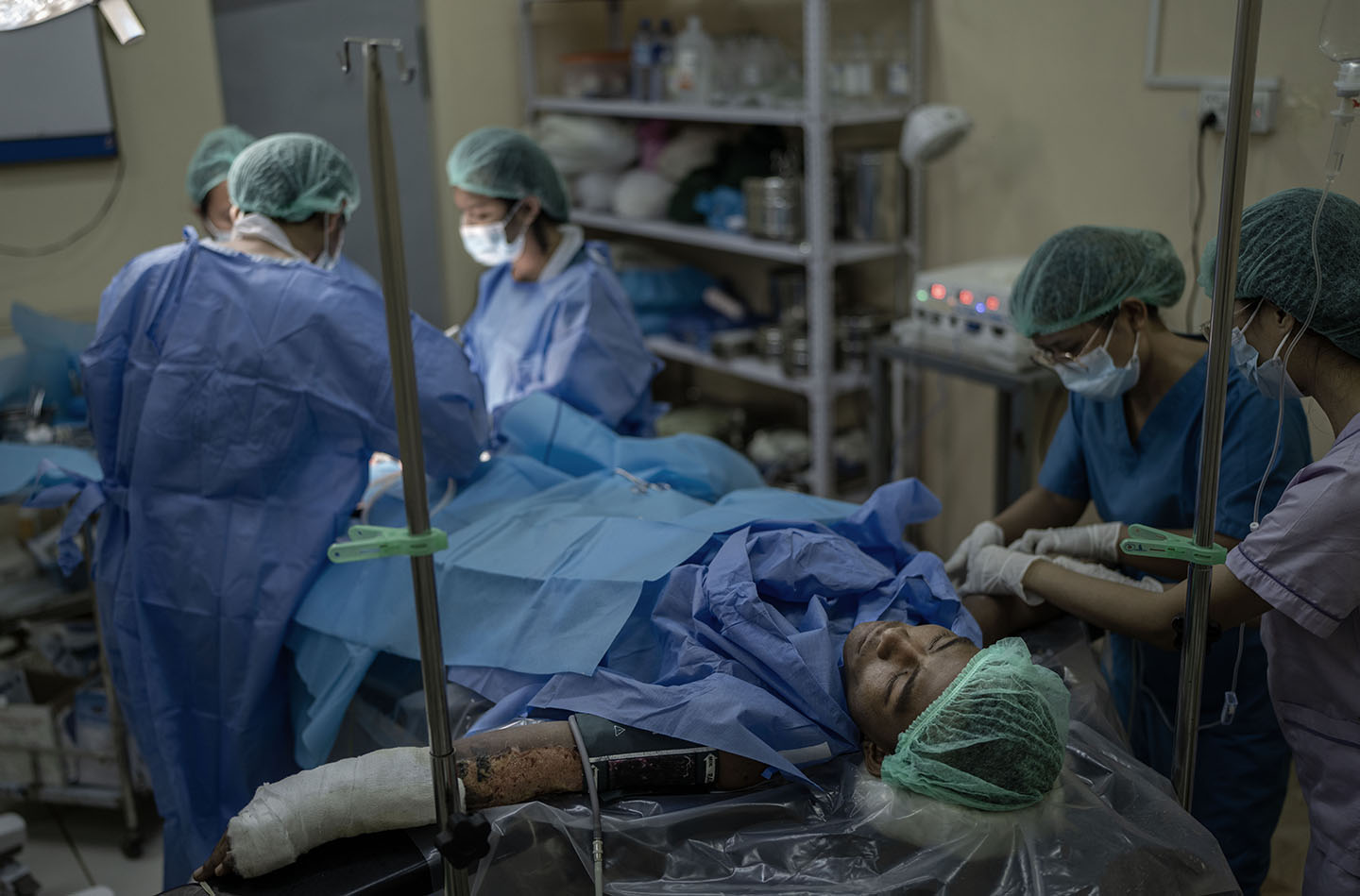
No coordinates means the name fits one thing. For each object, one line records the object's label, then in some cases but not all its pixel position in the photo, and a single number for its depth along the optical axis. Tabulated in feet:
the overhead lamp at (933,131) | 9.07
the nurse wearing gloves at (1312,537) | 3.91
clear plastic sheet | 3.76
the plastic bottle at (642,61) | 11.75
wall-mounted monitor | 9.83
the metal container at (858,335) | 10.67
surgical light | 3.63
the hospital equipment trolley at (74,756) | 8.07
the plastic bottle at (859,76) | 10.22
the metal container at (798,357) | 10.74
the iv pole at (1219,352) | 3.52
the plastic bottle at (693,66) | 11.07
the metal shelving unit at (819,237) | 9.70
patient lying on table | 3.81
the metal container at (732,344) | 11.62
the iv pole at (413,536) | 3.14
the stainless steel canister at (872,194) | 10.37
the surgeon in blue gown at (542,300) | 8.30
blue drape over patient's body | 4.51
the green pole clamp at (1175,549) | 3.81
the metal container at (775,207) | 10.39
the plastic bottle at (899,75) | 10.19
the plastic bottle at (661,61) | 11.59
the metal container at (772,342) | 11.18
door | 11.19
